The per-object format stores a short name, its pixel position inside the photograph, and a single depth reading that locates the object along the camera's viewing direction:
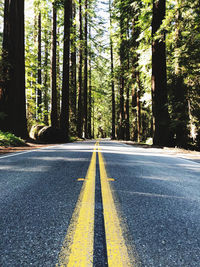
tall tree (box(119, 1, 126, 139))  28.49
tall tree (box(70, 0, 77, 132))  25.36
